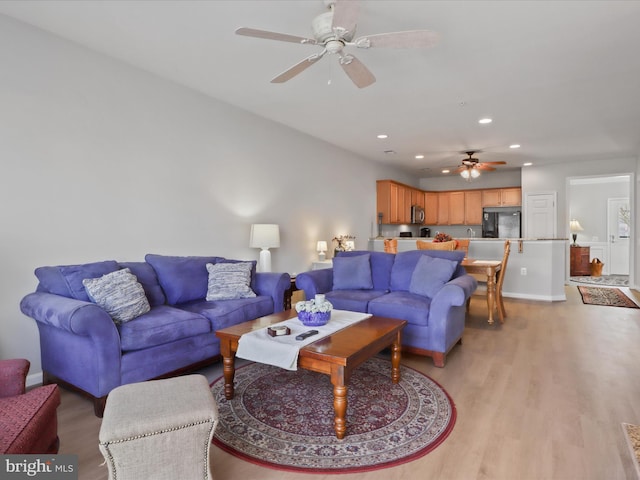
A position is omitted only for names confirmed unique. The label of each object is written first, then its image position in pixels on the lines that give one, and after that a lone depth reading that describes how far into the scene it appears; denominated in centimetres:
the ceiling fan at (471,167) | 661
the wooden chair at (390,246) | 619
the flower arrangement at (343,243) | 650
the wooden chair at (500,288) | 480
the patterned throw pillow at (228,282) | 356
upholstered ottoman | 147
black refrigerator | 867
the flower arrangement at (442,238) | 551
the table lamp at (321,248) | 588
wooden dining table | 461
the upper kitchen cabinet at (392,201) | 799
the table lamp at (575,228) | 984
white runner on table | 223
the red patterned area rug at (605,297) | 586
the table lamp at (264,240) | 452
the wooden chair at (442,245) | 520
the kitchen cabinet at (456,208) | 955
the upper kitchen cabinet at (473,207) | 931
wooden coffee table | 211
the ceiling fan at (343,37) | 208
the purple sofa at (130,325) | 237
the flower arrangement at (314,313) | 272
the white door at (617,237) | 952
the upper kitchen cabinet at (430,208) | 991
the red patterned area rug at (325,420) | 196
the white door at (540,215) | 809
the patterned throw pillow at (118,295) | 266
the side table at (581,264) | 928
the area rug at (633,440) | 189
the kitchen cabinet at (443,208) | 977
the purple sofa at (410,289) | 322
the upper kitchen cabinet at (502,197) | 881
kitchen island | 616
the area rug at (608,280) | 803
